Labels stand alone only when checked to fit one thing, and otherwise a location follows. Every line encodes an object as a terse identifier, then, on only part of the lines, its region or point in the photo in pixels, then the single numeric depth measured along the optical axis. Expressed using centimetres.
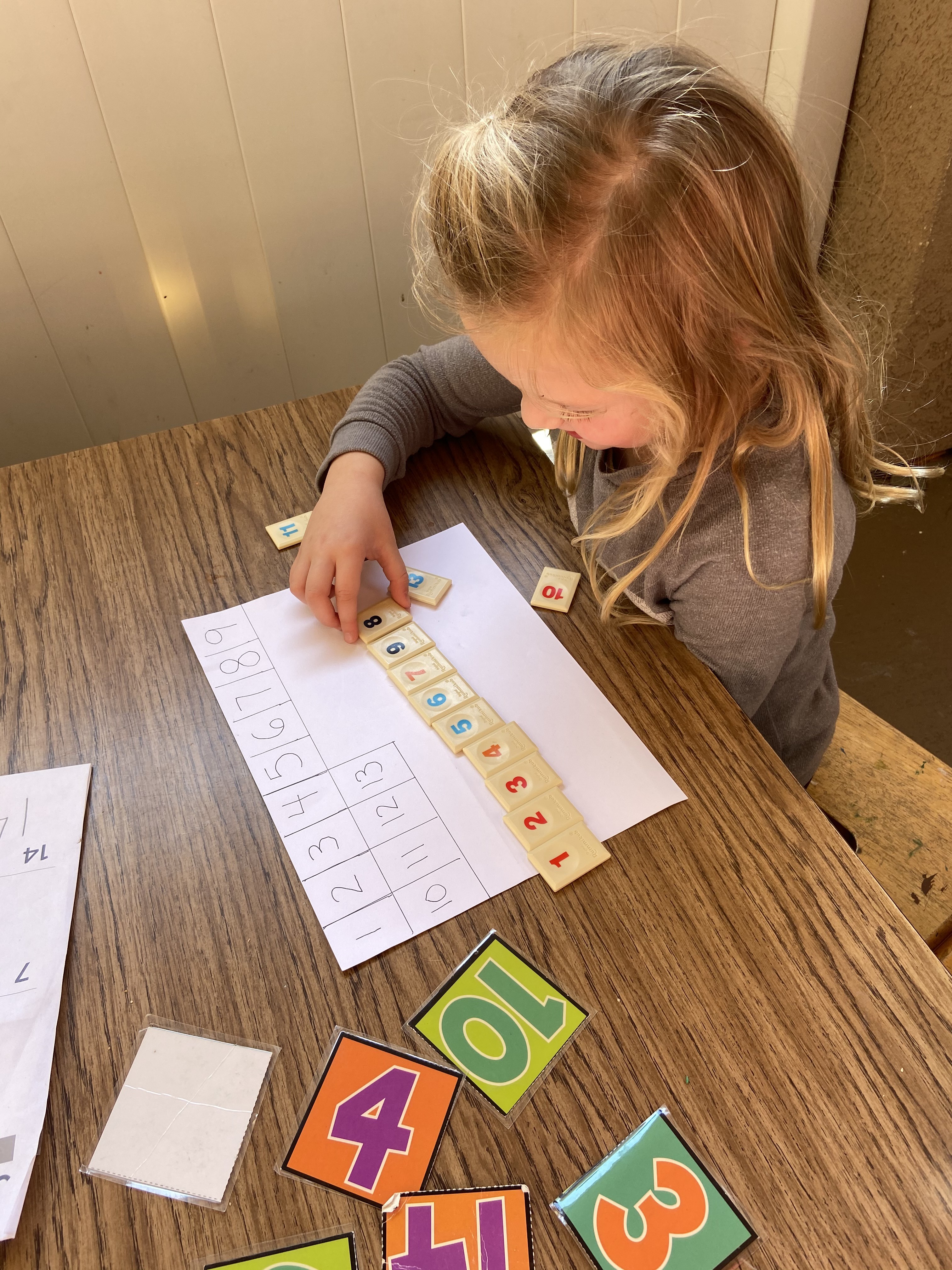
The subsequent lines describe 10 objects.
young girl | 53
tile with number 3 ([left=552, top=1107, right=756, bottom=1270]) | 38
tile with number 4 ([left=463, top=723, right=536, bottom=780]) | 57
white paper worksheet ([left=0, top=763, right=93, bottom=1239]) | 42
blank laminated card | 41
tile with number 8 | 67
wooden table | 40
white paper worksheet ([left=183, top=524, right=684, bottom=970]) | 52
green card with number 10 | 44
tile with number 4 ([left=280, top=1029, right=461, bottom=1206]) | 41
